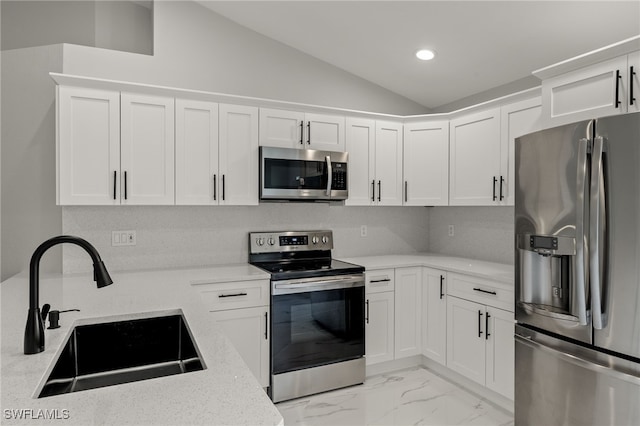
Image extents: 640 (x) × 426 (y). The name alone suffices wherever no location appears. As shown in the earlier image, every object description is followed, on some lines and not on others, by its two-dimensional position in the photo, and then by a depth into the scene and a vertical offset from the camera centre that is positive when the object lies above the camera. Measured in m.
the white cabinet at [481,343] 2.62 -0.95
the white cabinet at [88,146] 2.51 +0.43
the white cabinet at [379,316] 3.15 -0.86
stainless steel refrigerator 1.68 -0.29
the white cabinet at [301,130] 3.09 +0.67
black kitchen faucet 1.16 -0.22
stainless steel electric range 2.76 -0.86
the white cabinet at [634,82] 1.85 +0.62
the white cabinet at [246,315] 2.64 -0.71
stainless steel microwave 3.01 +0.29
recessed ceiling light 3.10 +1.27
